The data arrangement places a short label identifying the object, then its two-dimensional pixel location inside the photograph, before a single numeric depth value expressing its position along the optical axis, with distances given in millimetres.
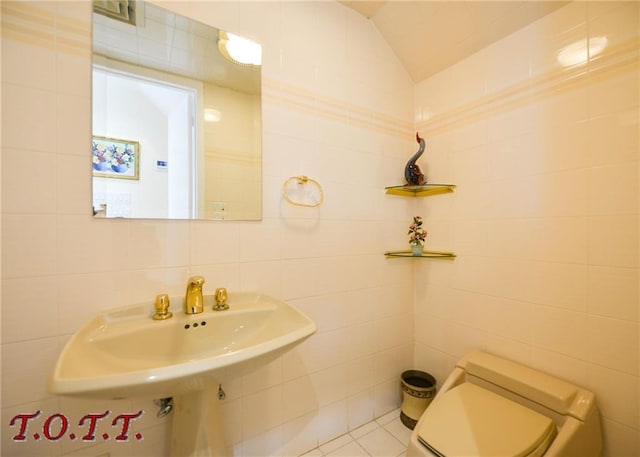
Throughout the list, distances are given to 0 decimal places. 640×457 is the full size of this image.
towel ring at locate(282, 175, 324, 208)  1246
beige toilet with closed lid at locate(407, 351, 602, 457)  900
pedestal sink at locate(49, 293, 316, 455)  579
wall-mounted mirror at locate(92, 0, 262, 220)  914
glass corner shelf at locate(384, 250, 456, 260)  1523
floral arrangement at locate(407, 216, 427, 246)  1618
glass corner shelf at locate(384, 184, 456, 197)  1514
